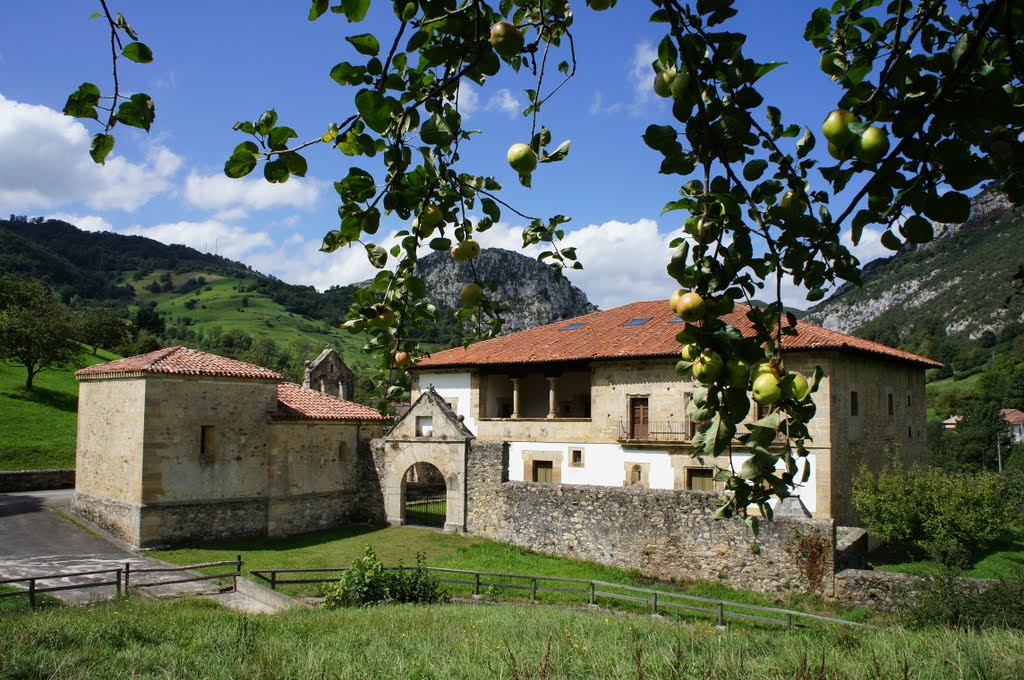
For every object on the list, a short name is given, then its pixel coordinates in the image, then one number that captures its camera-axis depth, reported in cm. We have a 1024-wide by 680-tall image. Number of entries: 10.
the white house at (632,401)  1883
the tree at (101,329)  4709
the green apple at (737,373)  151
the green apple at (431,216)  211
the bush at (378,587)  1191
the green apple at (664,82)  180
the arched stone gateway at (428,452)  2002
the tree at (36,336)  3444
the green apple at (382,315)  211
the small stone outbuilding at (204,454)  1770
